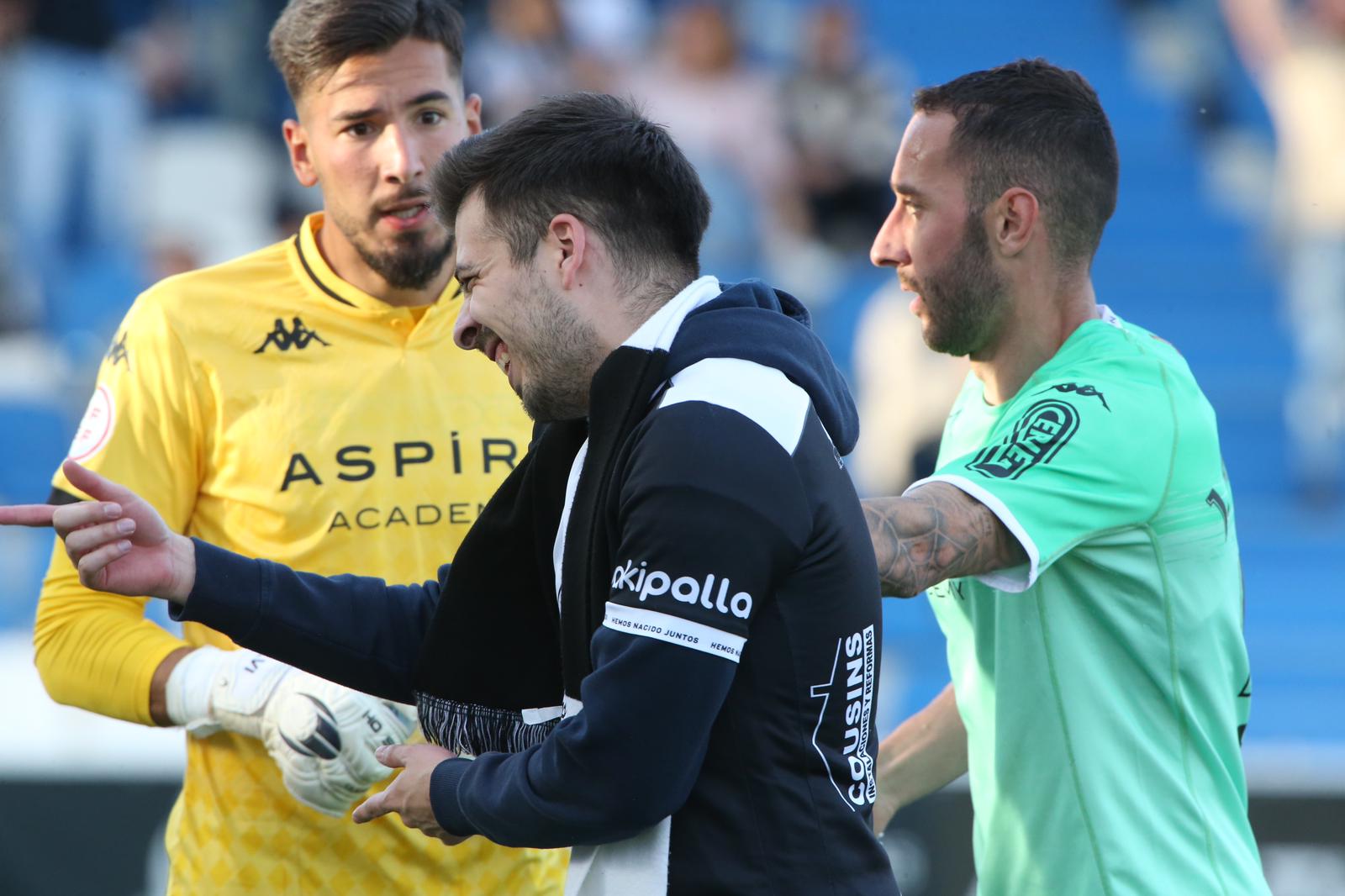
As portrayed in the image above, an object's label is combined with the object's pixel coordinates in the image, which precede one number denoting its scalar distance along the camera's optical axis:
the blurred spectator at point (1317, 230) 19.55
